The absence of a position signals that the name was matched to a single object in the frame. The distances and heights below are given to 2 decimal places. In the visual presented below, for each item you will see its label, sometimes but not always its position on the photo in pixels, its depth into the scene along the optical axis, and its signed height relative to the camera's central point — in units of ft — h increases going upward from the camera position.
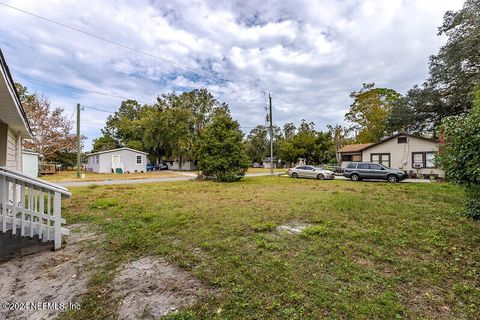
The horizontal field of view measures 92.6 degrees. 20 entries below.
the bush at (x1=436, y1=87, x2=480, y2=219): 13.71 +0.65
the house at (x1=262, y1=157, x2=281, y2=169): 183.87 +1.53
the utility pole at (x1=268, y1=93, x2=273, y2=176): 76.38 +20.08
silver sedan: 60.97 -2.43
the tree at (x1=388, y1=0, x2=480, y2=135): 48.24 +20.77
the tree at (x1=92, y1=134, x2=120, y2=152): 137.08 +12.57
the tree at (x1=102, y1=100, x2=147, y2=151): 143.25 +30.80
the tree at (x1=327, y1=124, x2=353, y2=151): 149.67 +18.47
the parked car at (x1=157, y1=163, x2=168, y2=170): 127.34 -1.35
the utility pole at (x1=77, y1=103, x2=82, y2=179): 62.39 +9.48
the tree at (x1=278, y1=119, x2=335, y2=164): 120.67 +8.87
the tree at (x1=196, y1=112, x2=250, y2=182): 54.08 +2.85
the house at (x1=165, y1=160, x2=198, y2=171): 125.80 -0.76
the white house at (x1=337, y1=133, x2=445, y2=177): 61.46 +3.33
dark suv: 50.80 -1.94
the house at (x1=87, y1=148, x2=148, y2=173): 84.17 +0.99
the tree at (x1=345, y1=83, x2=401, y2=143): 99.76 +25.17
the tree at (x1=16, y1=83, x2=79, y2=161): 80.18 +14.02
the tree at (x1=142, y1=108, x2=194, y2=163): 101.86 +15.35
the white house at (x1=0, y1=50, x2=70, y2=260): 11.71 -2.88
